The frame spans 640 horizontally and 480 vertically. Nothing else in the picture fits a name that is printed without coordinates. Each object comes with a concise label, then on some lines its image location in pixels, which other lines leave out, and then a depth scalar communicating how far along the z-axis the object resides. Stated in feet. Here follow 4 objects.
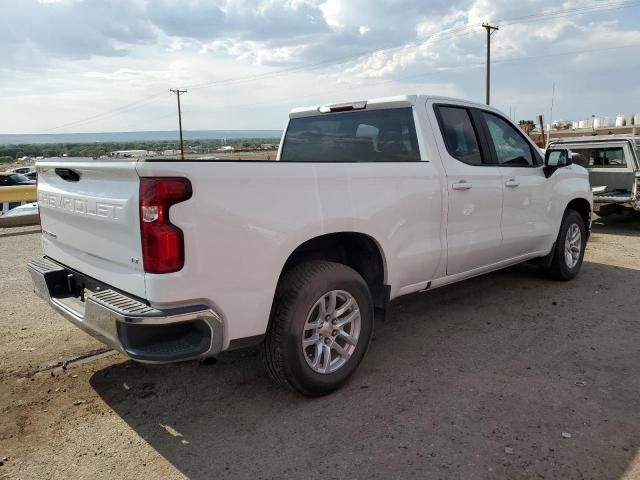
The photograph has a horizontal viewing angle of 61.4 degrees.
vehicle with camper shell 32.30
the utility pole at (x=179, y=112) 198.29
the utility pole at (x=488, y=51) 123.85
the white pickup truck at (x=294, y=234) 8.79
